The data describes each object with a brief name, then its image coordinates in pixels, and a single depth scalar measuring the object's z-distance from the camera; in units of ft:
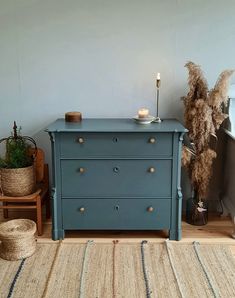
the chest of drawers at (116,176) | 8.13
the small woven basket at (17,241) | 7.69
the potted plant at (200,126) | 8.52
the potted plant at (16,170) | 8.73
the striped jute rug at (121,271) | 6.77
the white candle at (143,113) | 8.57
